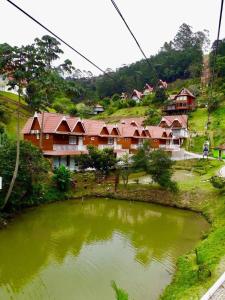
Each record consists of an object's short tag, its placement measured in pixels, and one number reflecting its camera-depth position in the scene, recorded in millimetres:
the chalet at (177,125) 44023
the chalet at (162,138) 37529
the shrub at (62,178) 20440
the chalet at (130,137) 33023
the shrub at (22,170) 16280
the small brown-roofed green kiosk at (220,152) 32489
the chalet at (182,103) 52273
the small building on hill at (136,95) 65676
